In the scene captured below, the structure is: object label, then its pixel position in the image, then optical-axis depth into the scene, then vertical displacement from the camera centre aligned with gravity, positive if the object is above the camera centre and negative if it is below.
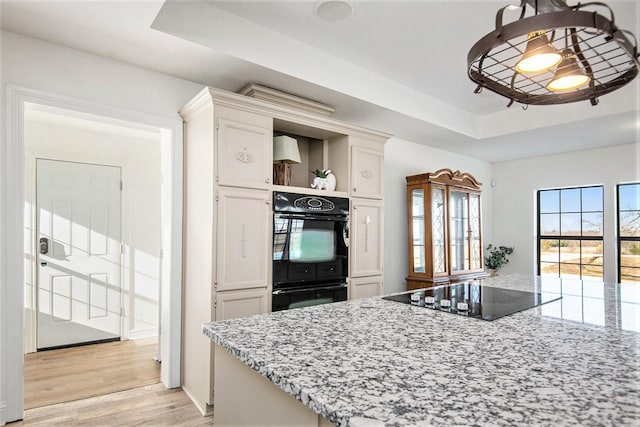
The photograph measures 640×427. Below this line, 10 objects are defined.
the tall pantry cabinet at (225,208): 2.43 +0.09
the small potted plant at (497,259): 5.52 -0.59
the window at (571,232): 4.91 -0.17
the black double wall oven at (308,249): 2.73 -0.23
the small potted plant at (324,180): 3.09 +0.35
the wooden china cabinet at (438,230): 4.23 -0.11
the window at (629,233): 4.60 -0.16
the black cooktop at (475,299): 1.50 -0.38
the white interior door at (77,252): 3.68 -0.33
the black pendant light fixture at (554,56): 1.16 +0.61
